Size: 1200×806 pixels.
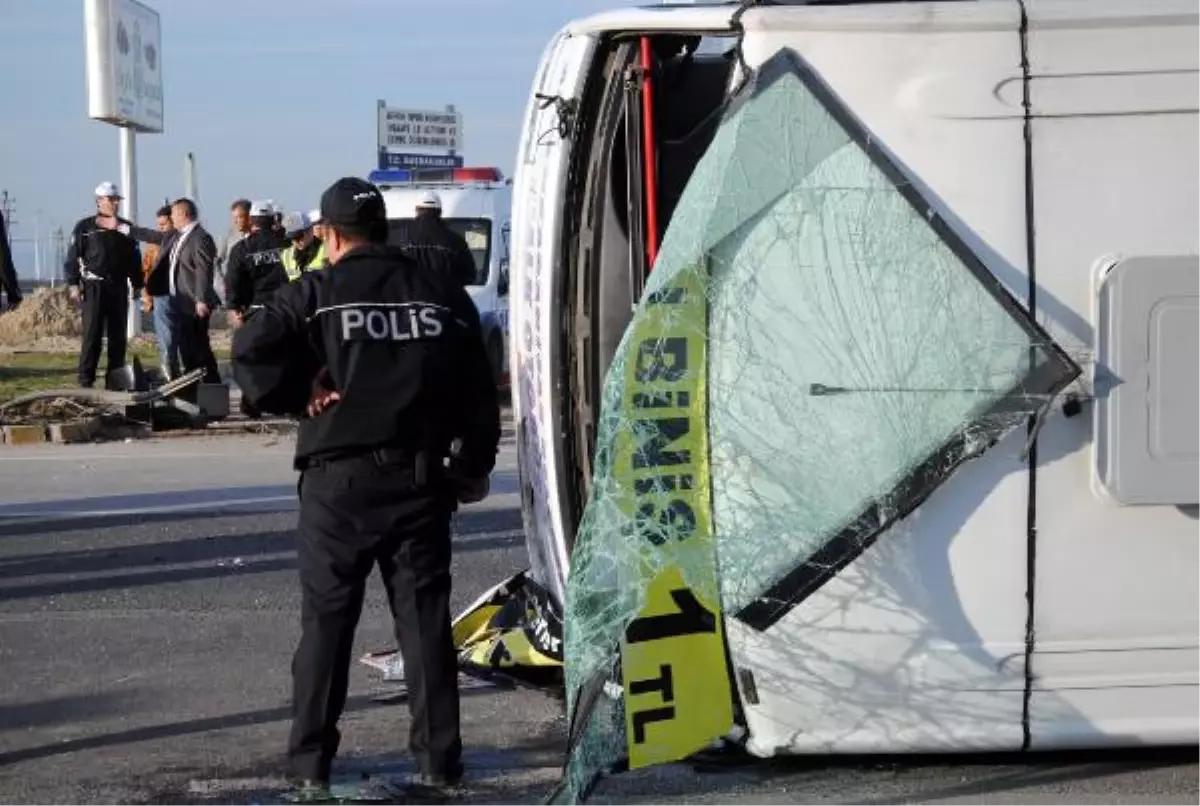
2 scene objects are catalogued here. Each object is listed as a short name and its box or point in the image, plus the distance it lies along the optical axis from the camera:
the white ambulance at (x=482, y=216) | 18.50
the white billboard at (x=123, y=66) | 25.84
